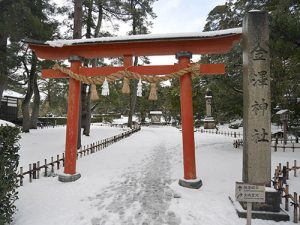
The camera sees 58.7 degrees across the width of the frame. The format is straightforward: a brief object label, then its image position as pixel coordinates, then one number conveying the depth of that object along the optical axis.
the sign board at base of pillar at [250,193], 4.62
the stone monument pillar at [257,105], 6.28
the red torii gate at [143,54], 7.92
